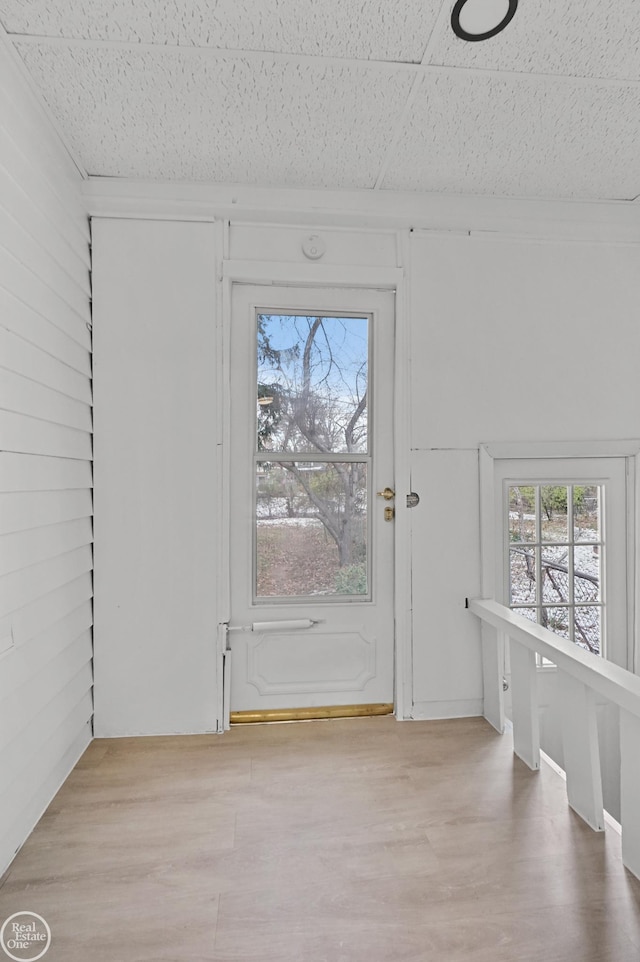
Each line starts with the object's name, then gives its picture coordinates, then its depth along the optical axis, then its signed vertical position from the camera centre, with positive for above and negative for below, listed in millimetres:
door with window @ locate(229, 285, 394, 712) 2555 -52
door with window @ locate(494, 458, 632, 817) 2666 -320
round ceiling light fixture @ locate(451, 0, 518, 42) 1482 +1270
